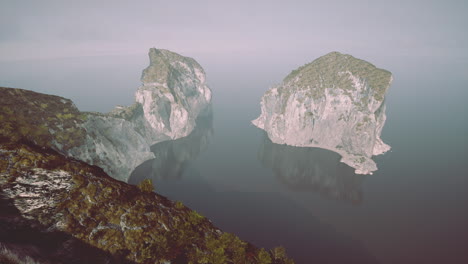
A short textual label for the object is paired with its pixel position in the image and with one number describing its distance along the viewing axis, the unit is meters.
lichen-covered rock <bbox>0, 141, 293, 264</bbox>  11.78
